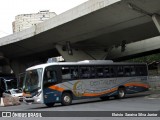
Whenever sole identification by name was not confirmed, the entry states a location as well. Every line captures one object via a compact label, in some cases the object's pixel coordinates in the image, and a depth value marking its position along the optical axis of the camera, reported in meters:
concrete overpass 25.61
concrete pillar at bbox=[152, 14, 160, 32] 25.79
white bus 20.95
